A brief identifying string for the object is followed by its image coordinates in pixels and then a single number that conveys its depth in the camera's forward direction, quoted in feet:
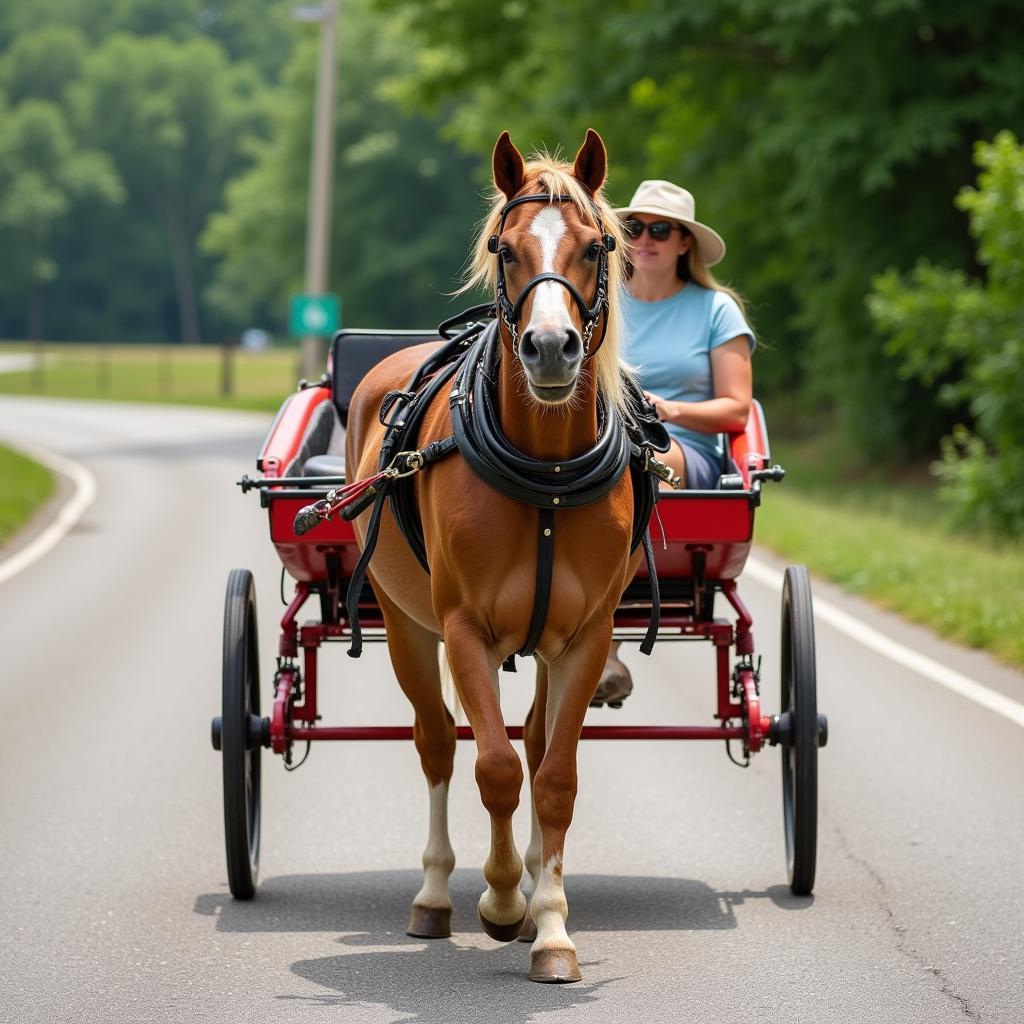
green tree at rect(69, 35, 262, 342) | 372.58
